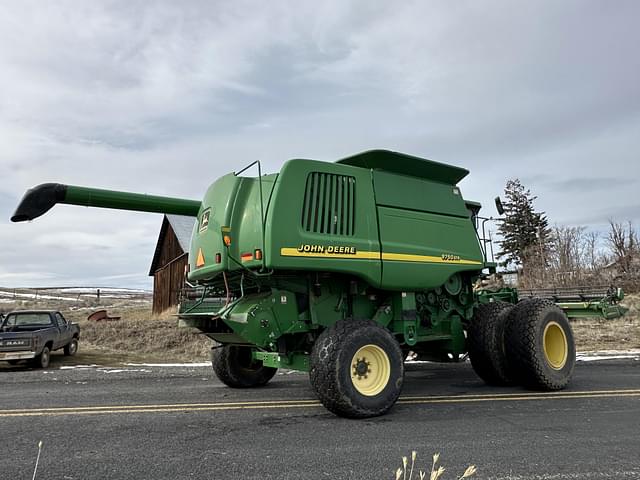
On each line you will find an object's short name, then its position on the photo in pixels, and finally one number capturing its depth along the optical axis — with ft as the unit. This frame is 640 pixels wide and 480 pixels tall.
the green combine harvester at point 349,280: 19.66
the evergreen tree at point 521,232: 147.85
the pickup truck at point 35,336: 39.17
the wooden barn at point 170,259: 81.25
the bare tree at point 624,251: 101.86
